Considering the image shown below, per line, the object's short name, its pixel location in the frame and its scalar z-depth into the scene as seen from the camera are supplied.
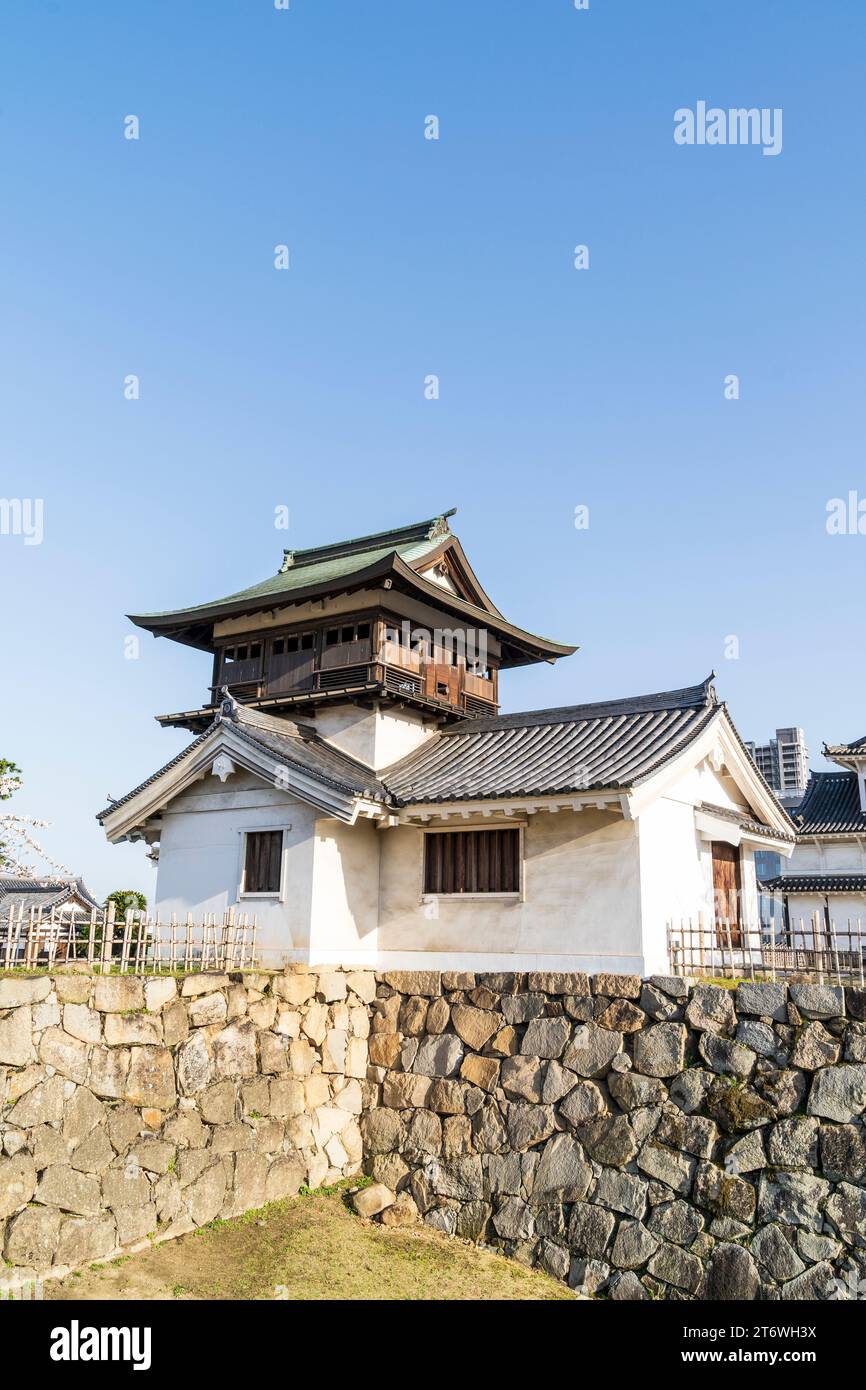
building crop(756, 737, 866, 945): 33.56
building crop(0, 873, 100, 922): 51.81
